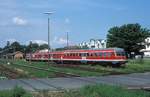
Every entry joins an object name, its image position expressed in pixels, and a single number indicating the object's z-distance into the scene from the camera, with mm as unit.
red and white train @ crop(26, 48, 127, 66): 29233
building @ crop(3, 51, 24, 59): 92944
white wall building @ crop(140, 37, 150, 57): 71893
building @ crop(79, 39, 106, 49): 88315
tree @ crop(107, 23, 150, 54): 57628
